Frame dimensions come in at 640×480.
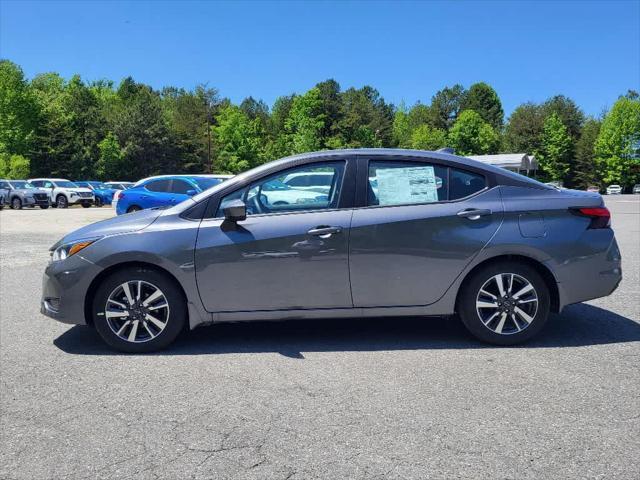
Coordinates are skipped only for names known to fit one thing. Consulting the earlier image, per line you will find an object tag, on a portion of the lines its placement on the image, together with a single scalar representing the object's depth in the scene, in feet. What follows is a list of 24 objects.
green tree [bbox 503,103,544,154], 271.49
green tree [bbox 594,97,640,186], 251.87
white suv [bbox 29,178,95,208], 110.62
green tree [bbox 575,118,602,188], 261.65
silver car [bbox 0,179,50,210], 103.60
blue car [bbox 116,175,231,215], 55.21
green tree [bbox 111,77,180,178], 209.46
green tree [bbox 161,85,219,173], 225.35
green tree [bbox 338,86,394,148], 236.84
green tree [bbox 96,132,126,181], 199.62
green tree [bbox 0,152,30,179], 163.22
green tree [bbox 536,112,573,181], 260.21
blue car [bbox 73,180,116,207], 123.34
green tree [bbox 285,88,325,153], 213.87
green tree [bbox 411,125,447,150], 277.64
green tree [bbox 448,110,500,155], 274.98
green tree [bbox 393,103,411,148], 312.71
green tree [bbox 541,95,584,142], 279.81
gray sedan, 14.32
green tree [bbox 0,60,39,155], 184.24
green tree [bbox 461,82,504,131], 335.26
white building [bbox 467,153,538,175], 173.37
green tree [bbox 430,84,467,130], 336.49
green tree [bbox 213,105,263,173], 203.41
